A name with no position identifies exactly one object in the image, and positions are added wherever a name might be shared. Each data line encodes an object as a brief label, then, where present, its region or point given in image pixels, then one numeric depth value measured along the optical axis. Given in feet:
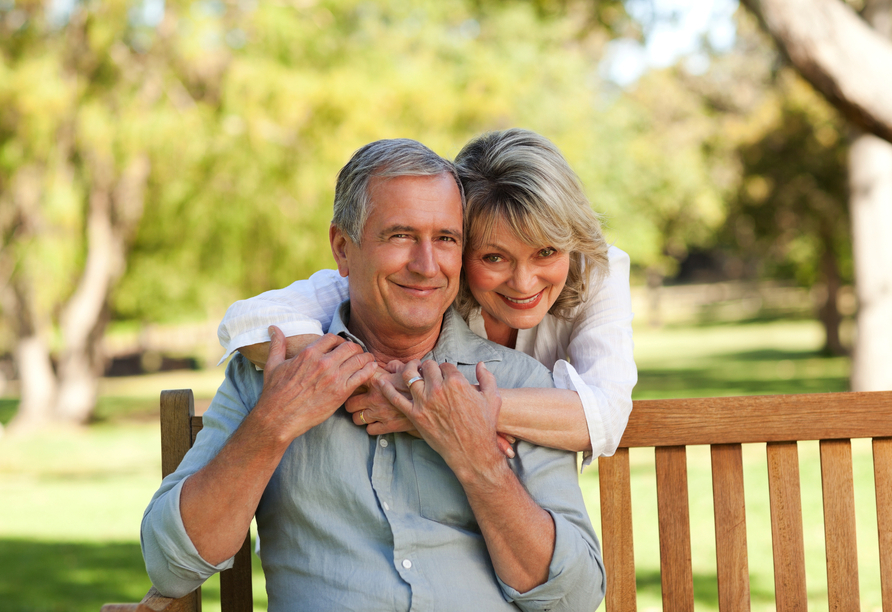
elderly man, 6.57
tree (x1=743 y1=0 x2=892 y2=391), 14.49
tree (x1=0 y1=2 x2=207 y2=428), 40.47
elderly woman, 7.04
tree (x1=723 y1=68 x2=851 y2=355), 57.21
